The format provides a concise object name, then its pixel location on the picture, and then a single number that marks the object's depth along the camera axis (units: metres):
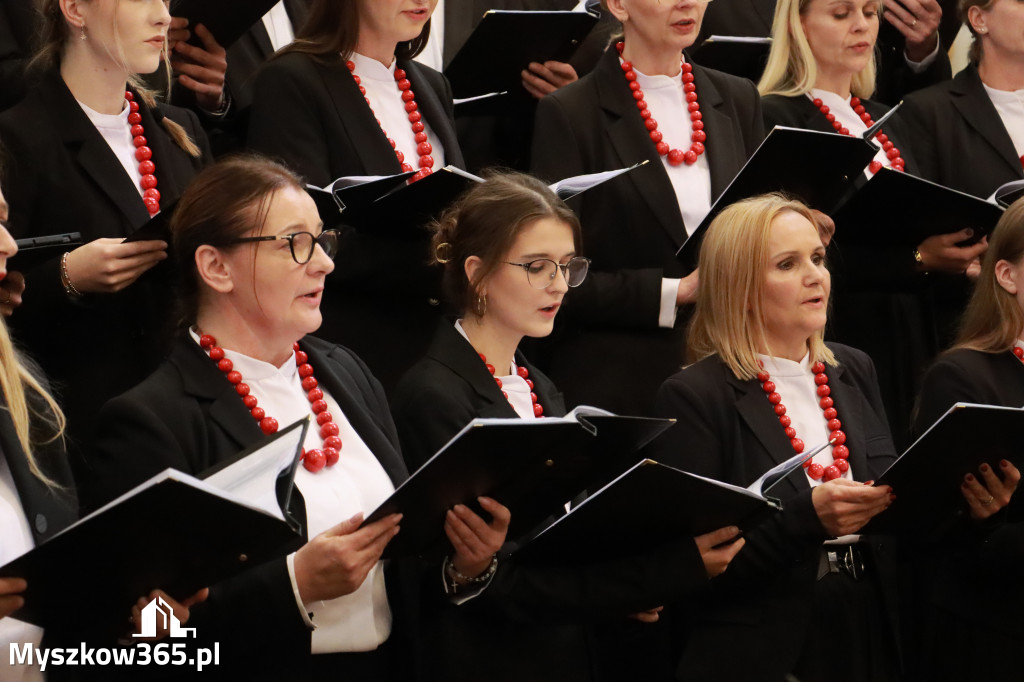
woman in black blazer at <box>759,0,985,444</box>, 8.48
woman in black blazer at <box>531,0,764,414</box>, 7.71
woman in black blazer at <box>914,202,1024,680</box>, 6.98
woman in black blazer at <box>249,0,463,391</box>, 7.19
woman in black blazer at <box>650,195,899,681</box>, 6.38
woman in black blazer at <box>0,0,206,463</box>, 6.27
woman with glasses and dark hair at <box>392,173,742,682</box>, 5.84
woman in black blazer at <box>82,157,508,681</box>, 5.10
